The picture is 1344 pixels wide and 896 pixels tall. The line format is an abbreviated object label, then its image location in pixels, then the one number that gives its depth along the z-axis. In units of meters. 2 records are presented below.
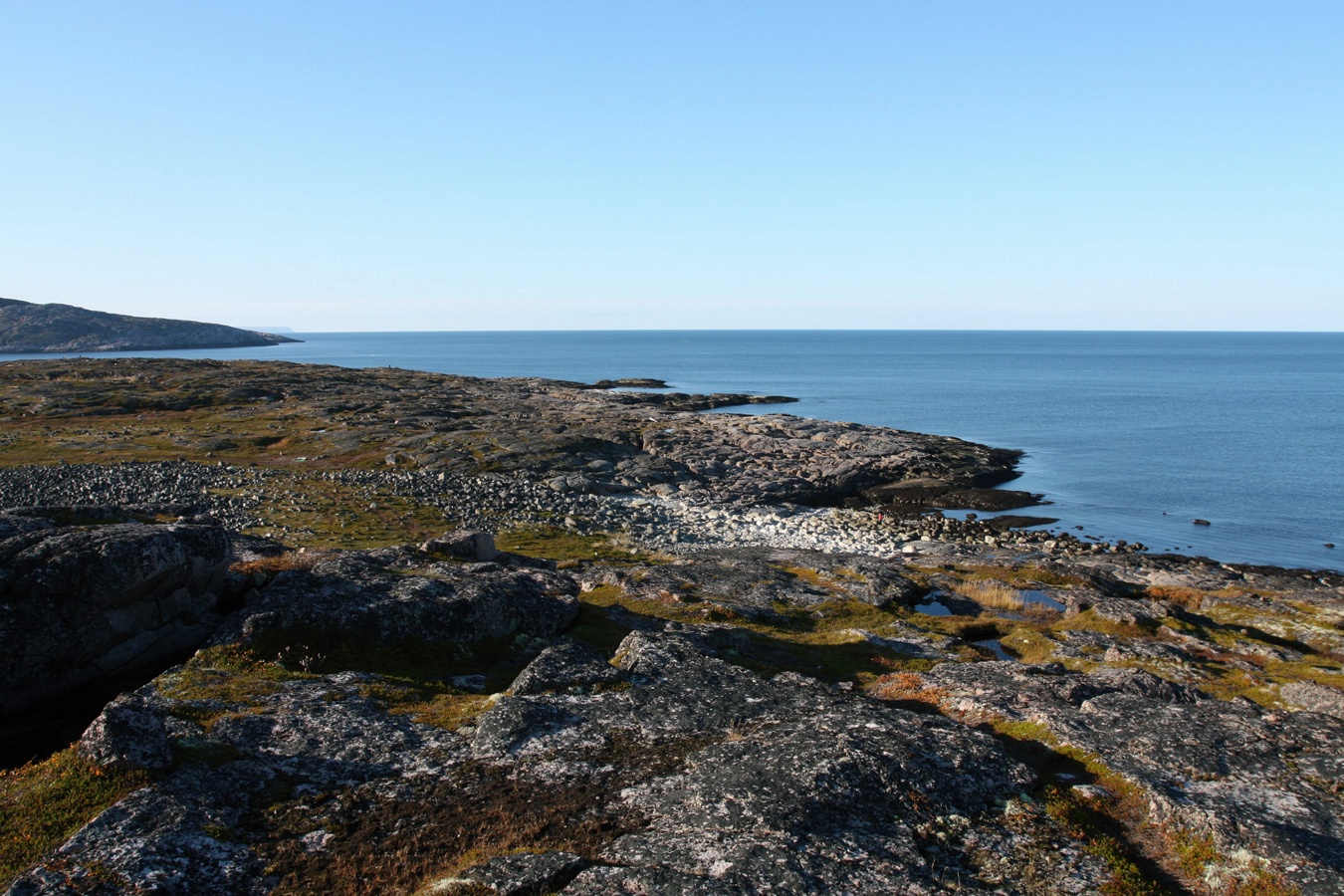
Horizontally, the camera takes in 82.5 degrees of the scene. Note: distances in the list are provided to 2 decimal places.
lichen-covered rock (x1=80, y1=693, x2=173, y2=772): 13.94
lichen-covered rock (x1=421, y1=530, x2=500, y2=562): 33.72
